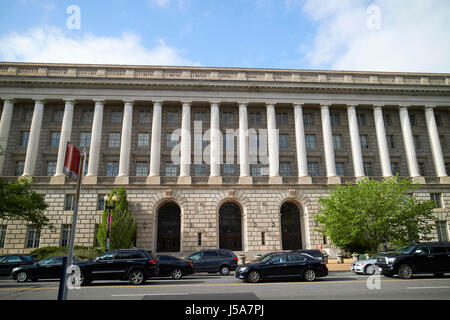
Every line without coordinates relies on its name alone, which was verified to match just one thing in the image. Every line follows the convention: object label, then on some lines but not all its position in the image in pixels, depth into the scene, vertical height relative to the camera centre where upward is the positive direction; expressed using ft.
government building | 103.86 +32.96
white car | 54.87 -7.87
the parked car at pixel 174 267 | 58.03 -8.17
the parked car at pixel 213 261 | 66.74 -8.05
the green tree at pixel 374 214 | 84.28 +3.10
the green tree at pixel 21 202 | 76.07 +7.02
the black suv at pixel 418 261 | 49.78 -6.38
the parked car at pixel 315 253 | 69.21 -6.62
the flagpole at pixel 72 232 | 23.96 -0.39
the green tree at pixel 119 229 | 85.46 -0.43
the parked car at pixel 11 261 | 66.08 -7.62
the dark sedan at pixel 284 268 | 47.90 -7.12
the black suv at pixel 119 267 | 46.57 -6.50
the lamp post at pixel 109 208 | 68.53 +4.84
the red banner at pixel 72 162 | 24.56 +5.73
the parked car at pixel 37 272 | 54.54 -8.20
